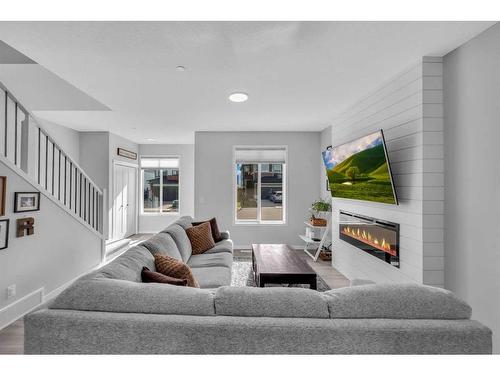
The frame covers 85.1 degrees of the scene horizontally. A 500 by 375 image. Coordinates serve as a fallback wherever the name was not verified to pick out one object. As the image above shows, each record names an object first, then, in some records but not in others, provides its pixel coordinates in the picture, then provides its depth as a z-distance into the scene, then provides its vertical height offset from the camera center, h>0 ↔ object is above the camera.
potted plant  4.84 -0.32
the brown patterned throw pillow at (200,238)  3.62 -0.65
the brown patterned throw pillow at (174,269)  1.98 -0.59
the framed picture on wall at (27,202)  2.63 -0.13
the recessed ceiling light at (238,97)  3.27 +1.15
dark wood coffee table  2.71 -0.82
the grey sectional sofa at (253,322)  1.12 -0.56
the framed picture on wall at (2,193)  2.44 -0.04
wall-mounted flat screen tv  2.58 +0.24
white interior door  6.30 -0.29
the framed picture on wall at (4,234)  2.45 -0.41
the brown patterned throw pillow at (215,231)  4.14 -0.63
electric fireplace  2.75 -0.52
